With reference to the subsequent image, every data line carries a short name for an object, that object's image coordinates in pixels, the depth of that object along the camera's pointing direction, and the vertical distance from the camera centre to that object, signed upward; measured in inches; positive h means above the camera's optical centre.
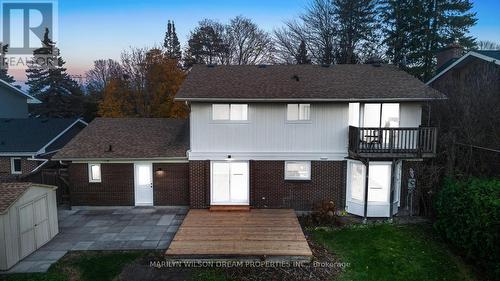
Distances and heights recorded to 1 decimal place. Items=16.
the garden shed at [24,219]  375.6 -124.8
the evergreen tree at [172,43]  1434.5 +339.5
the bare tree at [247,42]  1357.0 +322.4
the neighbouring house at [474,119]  521.0 +3.9
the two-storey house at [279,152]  529.7 -53.5
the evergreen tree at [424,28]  1058.1 +304.9
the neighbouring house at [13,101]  983.6 +58.1
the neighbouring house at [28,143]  739.4 -54.7
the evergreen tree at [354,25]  1134.7 +336.2
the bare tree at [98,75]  1525.6 +218.5
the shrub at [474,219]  358.0 -117.0
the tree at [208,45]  1368.1 +312.0
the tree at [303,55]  1201.2 +240.8
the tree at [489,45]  1413.9 +333.7
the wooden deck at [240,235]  396.5 -155.2
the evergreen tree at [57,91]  1390.3 +120.7
